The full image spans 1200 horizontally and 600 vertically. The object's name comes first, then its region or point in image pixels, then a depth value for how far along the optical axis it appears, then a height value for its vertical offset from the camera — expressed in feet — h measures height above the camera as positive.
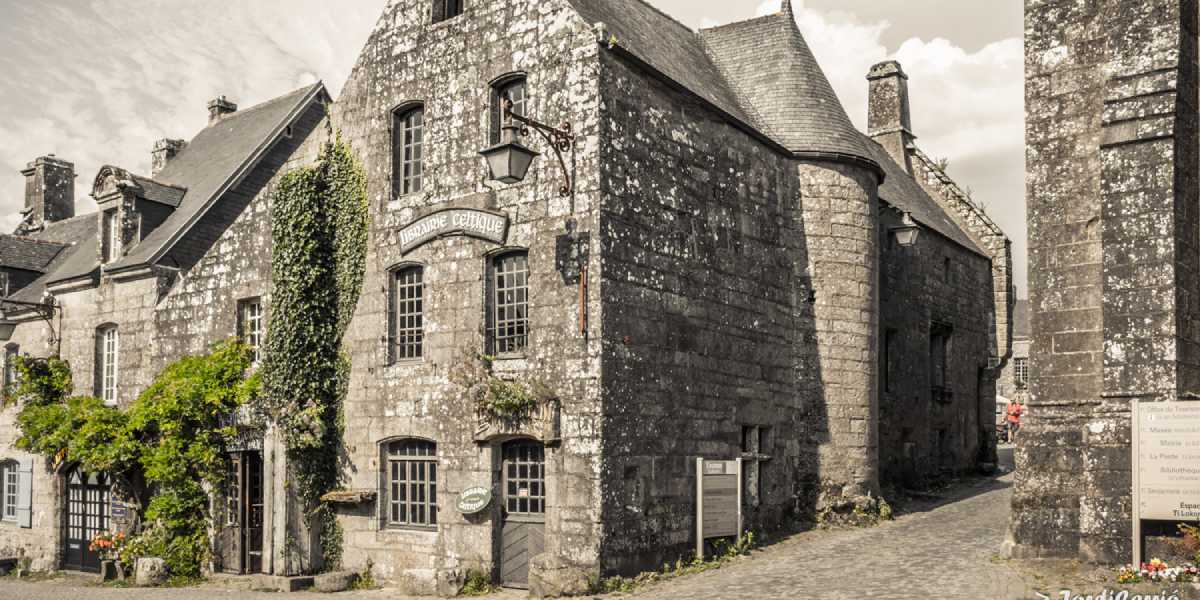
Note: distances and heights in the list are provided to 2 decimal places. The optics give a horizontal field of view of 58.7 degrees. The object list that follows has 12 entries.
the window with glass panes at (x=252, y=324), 59.72 +1.43
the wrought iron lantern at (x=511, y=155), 41.52 +7.60
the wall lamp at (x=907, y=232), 63.41 +6.94
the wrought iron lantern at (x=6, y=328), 73.92 +1.51
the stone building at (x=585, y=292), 44.50 +2.80
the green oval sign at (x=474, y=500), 46.01 -6.55
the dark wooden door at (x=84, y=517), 70.44 -11.19
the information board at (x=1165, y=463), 33.78 -3.64
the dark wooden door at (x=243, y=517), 57.26 -9.10
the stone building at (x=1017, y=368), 142.03 -2.70
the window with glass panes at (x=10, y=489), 78.54 -10.32
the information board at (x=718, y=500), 47.26 -6.84
